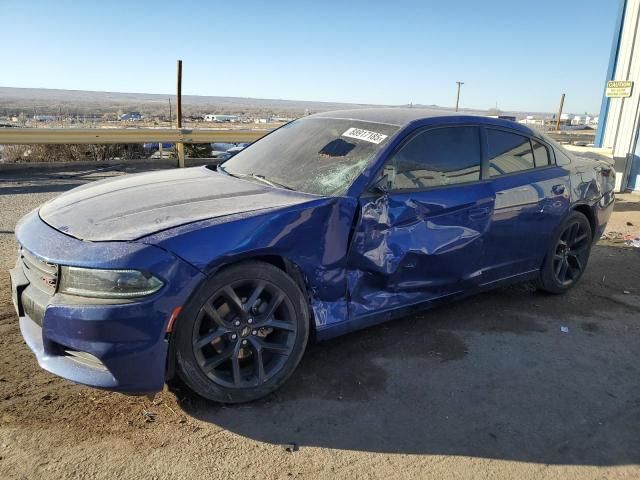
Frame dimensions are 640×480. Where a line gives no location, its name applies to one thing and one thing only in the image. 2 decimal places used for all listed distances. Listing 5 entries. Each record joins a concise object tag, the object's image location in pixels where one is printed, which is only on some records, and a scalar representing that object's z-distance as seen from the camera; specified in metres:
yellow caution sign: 10.12
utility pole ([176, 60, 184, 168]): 13.34
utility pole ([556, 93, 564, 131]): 25.48
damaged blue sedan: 2.49
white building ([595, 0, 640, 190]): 10.02
